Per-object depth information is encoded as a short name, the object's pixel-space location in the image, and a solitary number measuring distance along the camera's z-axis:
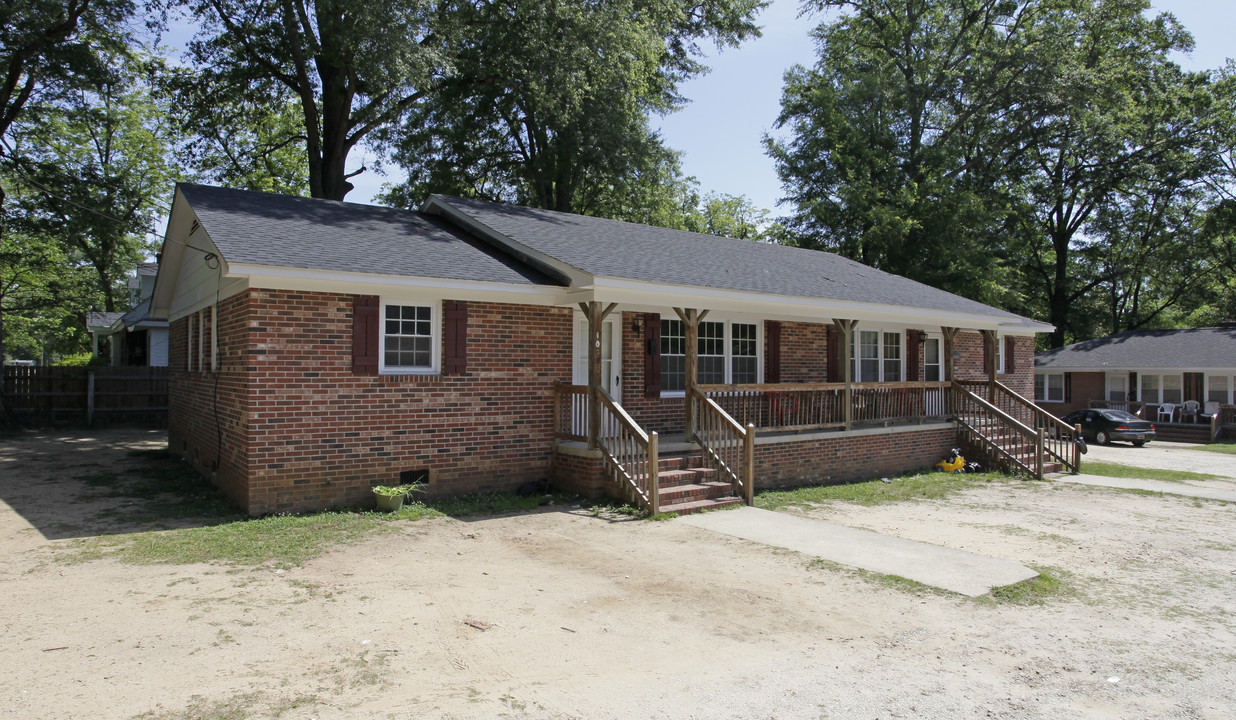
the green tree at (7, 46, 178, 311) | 20.80
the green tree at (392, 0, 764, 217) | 19.16
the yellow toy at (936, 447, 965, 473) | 15.83
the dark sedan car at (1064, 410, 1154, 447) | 25.48
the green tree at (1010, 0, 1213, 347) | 33.47
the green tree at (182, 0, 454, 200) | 17.28
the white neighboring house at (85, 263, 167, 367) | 26.00
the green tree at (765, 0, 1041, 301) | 31.47
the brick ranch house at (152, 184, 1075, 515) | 9.59
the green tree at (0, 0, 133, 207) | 17.70
